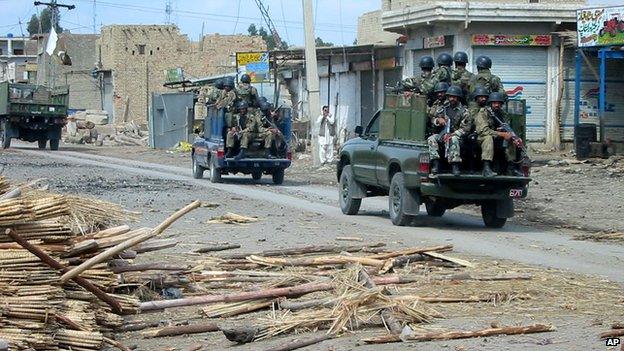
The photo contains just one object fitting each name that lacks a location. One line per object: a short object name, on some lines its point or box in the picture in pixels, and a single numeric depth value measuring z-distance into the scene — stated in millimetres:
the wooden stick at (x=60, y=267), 7715
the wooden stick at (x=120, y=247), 8051
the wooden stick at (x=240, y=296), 9219
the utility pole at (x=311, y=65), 31297
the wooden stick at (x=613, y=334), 7594
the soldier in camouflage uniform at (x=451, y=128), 15922
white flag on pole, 66250
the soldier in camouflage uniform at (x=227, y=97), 25969
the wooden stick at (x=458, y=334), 7984
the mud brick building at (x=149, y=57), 68312
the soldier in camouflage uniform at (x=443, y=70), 17500
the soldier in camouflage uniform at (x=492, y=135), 15984
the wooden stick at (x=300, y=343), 7965
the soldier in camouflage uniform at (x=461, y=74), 17328
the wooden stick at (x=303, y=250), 12125
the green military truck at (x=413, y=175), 16188
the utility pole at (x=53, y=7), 67438
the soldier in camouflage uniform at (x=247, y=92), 26125
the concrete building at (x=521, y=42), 34000
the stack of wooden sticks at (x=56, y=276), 7453
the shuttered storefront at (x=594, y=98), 34281
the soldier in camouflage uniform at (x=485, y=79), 17094
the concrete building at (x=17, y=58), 92625
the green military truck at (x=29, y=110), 45438
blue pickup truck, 26047
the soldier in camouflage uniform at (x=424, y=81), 17172
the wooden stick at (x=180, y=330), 8664
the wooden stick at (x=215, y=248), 13094
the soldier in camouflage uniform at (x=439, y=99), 16719
